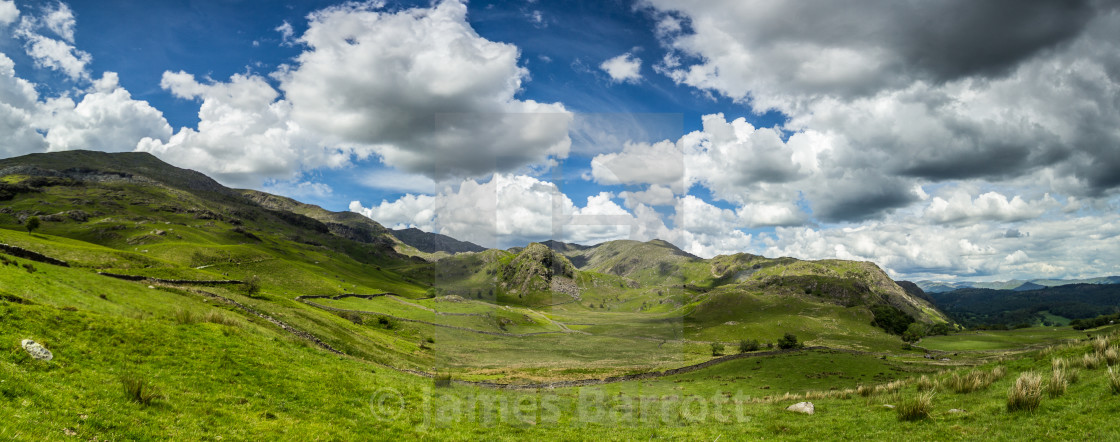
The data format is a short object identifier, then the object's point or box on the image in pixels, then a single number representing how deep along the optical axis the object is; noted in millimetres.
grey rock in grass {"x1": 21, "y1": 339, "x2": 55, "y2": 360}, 16484
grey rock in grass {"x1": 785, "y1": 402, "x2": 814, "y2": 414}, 26638
